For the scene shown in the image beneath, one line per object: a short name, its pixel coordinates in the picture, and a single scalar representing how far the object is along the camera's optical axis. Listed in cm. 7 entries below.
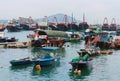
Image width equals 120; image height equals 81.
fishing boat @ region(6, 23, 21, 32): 16212
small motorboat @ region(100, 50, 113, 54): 5987
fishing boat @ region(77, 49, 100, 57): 5283
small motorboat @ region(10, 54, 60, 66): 4191
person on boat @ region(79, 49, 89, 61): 5160
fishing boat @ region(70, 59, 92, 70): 3924
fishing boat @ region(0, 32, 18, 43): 7919
